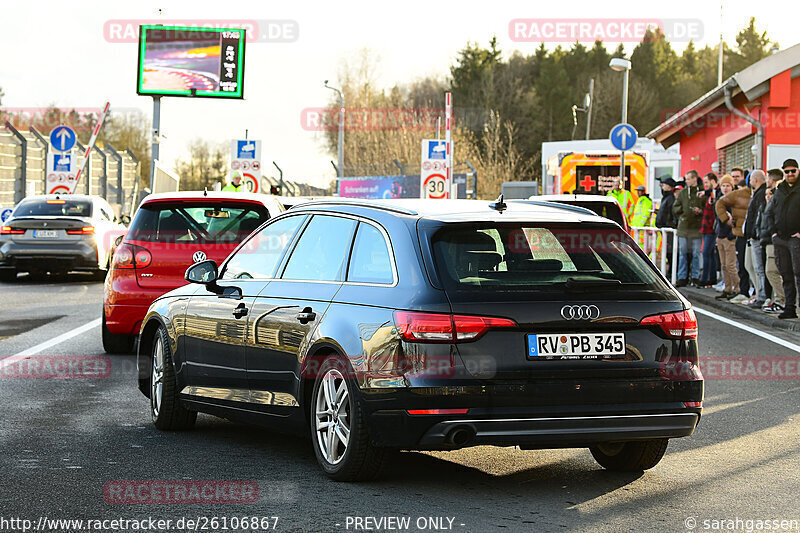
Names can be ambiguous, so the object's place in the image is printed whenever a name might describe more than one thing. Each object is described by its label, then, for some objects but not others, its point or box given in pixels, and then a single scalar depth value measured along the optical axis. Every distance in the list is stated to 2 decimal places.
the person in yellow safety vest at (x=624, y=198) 27.28
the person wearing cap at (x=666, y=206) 25.39
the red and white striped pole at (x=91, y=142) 32.92
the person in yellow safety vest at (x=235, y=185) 28.49
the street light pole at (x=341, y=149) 59.52
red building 26.45
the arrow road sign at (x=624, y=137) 29.86
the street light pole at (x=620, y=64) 35.28
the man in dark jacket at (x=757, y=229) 17.48
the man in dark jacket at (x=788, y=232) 15.75
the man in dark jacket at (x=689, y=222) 22.83
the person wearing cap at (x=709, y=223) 21.75
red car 11.62
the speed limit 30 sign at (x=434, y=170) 31.89
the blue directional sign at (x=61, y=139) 31.47
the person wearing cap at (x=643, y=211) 28.25
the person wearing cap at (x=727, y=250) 20.25
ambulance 34.56
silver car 23.39
